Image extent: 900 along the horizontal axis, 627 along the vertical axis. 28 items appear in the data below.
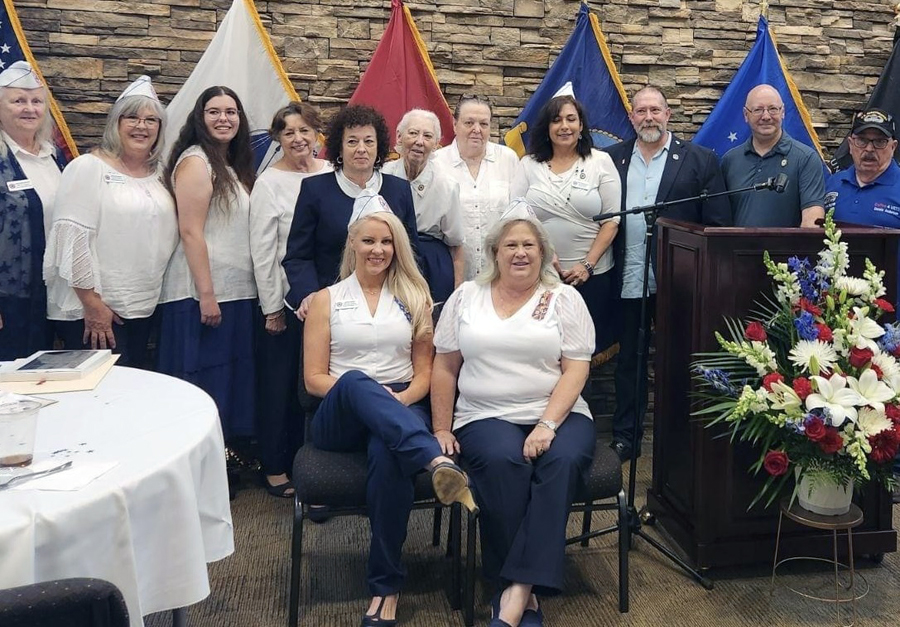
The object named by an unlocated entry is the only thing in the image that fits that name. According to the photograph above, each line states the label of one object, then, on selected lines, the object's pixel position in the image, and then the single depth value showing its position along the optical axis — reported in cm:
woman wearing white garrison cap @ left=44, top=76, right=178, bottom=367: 267
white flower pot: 211
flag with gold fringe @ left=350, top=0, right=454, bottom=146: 360
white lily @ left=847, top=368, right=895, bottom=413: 200
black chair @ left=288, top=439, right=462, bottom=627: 206
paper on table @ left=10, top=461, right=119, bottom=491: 129
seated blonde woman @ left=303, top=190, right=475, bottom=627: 207
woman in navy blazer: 273
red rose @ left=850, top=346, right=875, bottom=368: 203
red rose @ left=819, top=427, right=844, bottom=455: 199
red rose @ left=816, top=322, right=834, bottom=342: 208
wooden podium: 226
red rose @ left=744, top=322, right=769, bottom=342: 214
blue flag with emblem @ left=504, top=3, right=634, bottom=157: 373
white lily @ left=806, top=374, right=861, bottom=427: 199
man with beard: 316
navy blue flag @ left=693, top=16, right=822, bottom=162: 385
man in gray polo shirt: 316
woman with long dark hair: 286
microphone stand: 233
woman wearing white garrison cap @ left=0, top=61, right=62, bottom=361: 271
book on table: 186
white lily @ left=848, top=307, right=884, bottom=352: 205
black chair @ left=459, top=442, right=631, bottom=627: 212
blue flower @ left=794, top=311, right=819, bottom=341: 207
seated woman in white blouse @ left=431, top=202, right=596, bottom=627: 204
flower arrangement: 200
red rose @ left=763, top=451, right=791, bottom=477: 208
